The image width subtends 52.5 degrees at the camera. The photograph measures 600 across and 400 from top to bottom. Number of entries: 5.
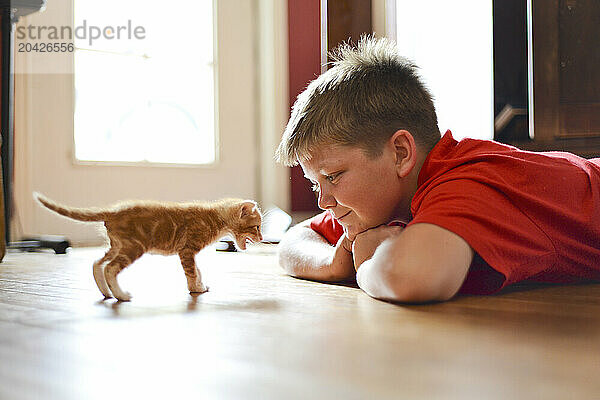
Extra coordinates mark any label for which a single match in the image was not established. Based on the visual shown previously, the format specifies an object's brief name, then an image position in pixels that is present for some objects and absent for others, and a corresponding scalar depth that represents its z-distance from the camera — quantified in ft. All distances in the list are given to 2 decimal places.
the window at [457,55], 10.27
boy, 3.00
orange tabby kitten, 3.14
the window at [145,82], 10.71
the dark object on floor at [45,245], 7.54
